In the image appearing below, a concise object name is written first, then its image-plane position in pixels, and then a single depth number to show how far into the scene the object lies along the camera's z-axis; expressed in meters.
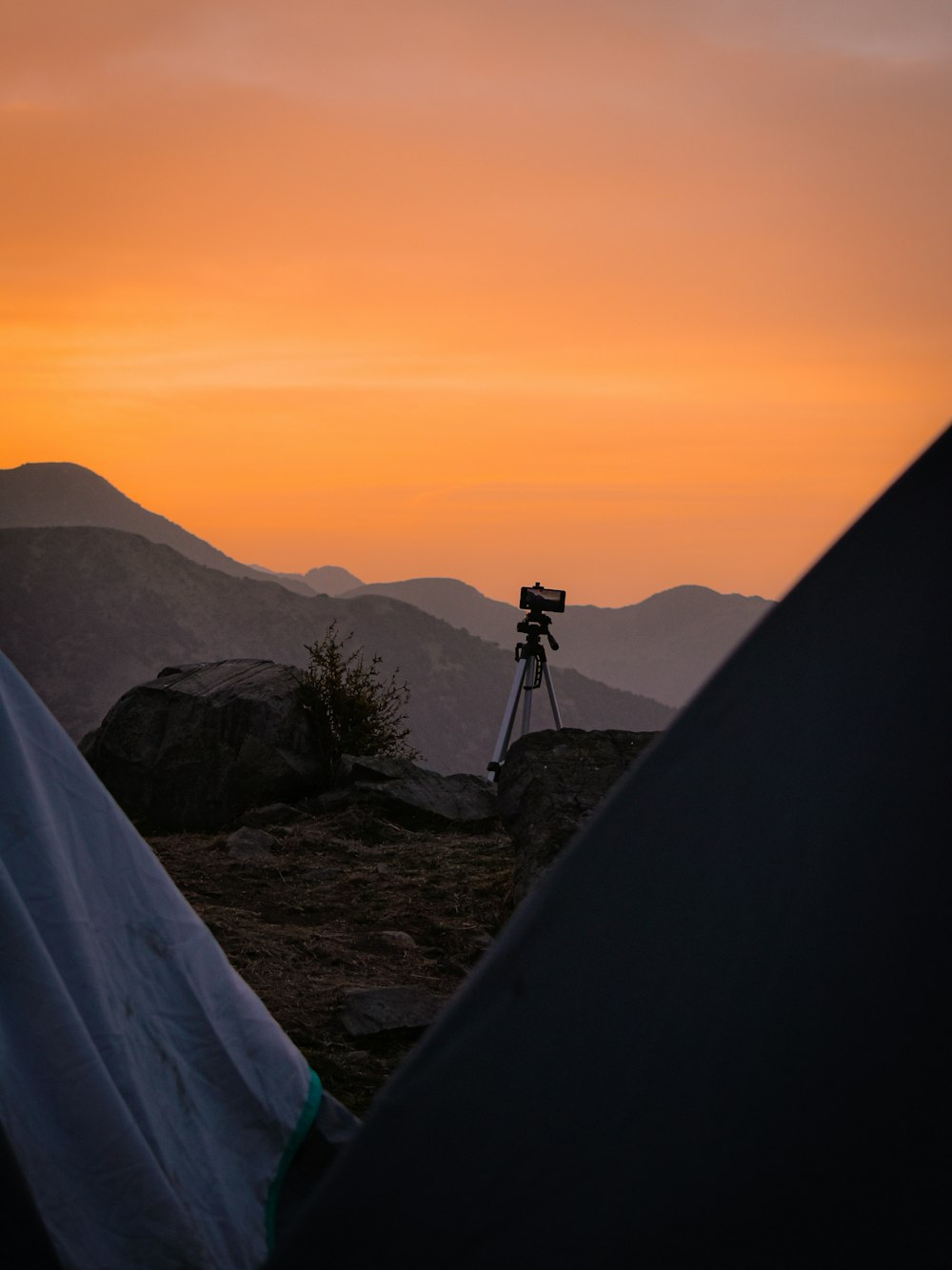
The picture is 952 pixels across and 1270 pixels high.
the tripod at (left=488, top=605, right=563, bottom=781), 8.88
